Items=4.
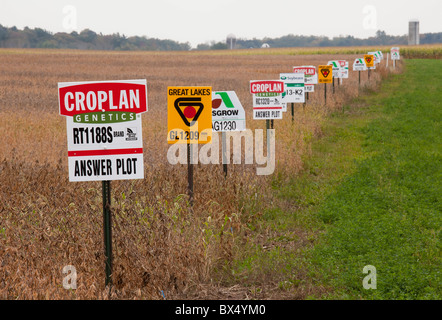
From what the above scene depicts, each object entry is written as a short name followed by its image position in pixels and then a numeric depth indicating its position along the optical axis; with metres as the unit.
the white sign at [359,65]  30.25
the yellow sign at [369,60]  33.01
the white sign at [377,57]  45.42
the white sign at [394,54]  51.82
